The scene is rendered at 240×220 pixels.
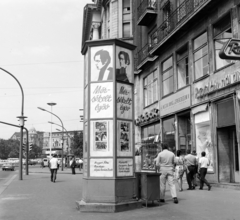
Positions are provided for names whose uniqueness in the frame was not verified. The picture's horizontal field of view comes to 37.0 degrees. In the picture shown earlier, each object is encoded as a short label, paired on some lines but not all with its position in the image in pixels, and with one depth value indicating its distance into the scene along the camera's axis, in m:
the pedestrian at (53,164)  21.25
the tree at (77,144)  58.16
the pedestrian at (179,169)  14.36
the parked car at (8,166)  50.19
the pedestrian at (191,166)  14.72
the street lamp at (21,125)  24.34
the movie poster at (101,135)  9.68
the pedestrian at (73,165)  32.69
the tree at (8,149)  134.00
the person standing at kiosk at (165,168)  10.61
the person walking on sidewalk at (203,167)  14.50
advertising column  9.37
